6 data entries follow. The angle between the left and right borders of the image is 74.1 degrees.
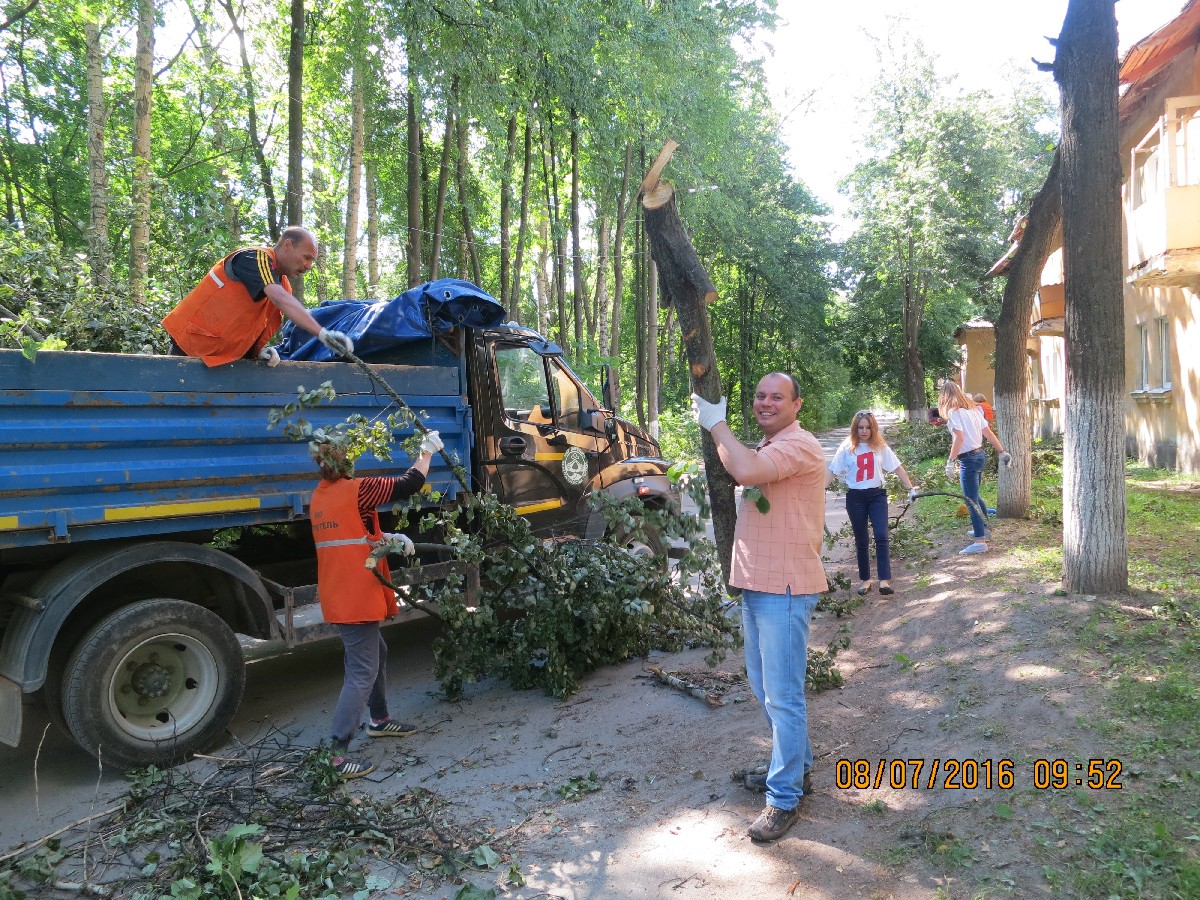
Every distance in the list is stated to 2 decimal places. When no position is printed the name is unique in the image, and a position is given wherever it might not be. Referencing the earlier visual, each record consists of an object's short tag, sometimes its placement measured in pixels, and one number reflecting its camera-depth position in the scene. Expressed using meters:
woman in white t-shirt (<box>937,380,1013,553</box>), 8.07
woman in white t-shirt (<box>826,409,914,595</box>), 6.88
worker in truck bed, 4.66
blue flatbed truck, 3.94
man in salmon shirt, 3.19
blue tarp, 5.80
